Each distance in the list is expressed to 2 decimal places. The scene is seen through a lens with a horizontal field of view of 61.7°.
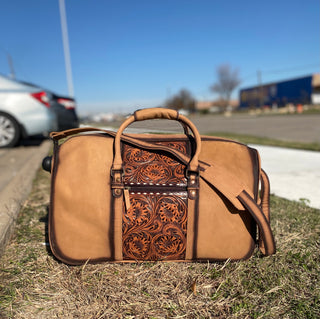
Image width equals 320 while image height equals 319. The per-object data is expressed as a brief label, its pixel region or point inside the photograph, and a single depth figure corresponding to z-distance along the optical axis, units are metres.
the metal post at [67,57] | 17.89
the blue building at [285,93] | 45.44
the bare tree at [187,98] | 59.10
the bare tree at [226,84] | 63.41
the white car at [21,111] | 4.68
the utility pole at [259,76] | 52.12
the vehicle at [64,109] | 5.00
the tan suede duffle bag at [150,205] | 1.18
